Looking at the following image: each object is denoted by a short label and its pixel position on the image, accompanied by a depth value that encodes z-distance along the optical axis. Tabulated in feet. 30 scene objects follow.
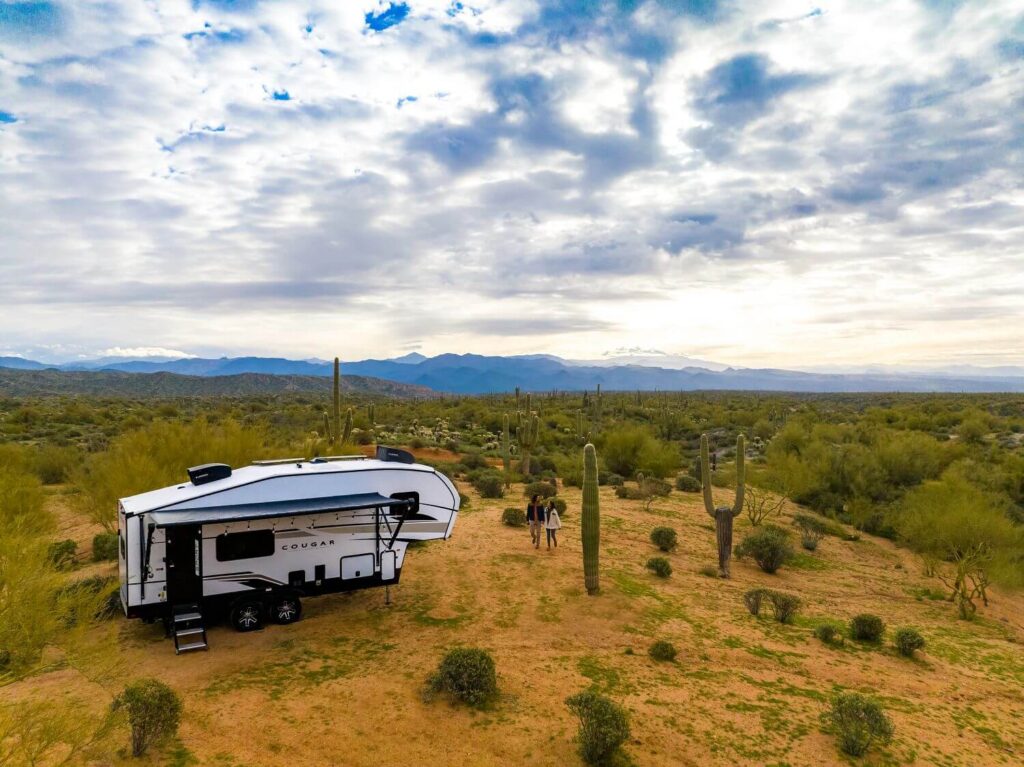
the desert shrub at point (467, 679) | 29.10
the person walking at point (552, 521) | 54.49
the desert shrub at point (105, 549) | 48.65
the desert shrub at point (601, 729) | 24.90
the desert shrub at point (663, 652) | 34.58
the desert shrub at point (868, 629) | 39.65
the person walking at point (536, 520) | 54.65
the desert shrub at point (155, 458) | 48.70
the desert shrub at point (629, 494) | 80.59
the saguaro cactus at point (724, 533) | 50.55
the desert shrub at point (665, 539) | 57.93
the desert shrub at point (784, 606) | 42.11
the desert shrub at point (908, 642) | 37.47
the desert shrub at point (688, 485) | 89.97
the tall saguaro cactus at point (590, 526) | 43.04
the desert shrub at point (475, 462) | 97.37
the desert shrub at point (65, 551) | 43.56
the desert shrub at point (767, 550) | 54.70
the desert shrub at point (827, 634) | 38.87
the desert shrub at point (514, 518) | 62.80
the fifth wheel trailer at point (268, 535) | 32.50
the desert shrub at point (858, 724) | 26.63
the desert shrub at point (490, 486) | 77.51
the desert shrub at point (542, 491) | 76.38
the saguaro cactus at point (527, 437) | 91.09
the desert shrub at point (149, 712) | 22.95
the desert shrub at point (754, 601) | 43.06
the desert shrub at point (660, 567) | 49.52
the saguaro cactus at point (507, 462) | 82.54
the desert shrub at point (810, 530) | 64.15
